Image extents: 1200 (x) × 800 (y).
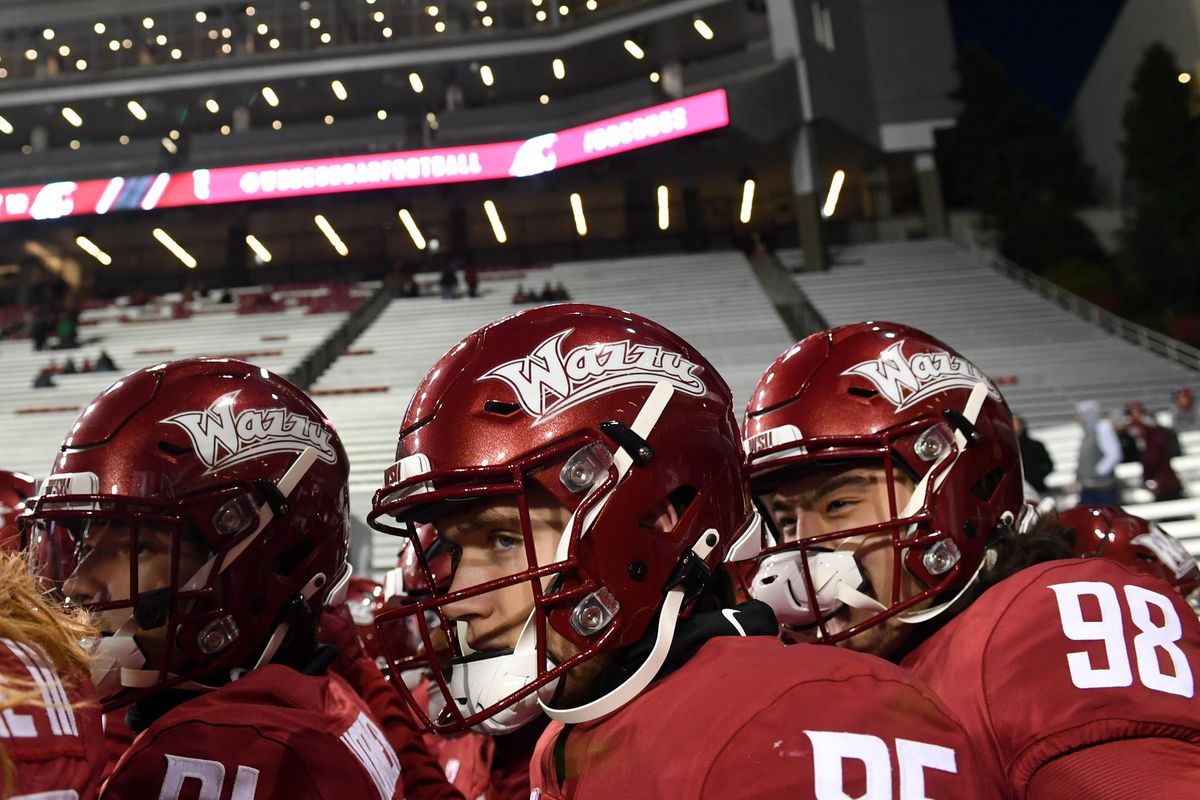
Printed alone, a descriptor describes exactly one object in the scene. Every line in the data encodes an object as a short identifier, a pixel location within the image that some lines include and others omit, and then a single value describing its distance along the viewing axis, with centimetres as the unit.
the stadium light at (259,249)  2567
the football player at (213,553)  174
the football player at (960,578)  145
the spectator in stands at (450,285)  1941
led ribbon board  1967
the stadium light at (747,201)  2183
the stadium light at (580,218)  2394
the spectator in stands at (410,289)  2005
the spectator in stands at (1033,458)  714
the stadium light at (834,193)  2333
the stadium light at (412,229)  2342
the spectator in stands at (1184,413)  1073
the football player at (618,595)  106
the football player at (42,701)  92
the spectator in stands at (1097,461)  827
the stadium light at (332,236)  2441
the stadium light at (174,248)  2464
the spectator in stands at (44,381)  1538
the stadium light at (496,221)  2434
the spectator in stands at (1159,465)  858
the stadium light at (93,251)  2455
